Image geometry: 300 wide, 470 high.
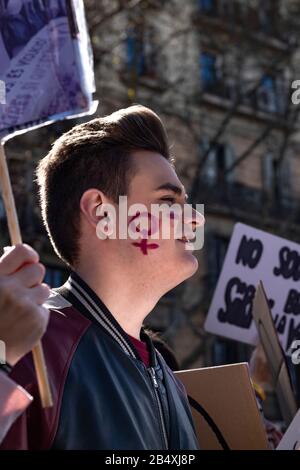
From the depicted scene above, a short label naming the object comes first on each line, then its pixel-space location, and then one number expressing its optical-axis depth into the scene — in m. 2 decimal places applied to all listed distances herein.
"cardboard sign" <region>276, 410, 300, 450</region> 2.23
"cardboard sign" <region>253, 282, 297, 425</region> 2.82
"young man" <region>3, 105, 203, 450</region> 1.73
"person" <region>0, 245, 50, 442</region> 1.48
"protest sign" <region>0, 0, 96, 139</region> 1.54
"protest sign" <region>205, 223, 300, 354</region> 4.09
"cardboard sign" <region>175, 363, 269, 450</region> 2.32
